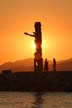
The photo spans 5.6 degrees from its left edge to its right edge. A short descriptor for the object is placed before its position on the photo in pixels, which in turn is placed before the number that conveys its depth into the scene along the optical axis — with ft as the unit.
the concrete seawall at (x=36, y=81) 467.52
